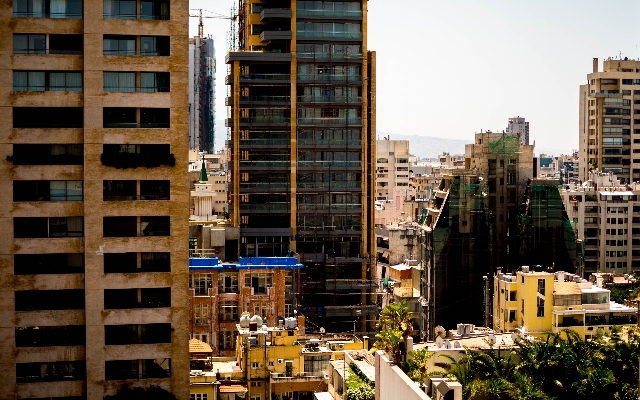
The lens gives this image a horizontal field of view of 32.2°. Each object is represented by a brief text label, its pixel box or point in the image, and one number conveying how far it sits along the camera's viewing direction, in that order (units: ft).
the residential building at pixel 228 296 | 269.85
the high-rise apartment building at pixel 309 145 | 326.85
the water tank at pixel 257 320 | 249.34
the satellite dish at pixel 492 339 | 241.84
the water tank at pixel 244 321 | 250.37
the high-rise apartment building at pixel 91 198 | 164.55
